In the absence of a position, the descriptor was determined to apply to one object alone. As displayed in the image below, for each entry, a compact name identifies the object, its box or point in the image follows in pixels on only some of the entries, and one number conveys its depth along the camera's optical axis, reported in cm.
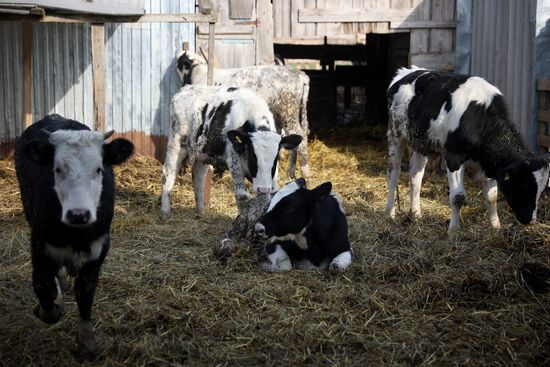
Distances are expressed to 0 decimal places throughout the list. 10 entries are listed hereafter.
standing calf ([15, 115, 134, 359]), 480
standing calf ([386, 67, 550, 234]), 830
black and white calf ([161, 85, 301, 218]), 855
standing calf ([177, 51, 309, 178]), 1338
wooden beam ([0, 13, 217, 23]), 1005
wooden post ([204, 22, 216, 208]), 1161
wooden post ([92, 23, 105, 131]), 1019
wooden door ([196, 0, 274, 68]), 1409
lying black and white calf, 722
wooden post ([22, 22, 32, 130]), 1192
